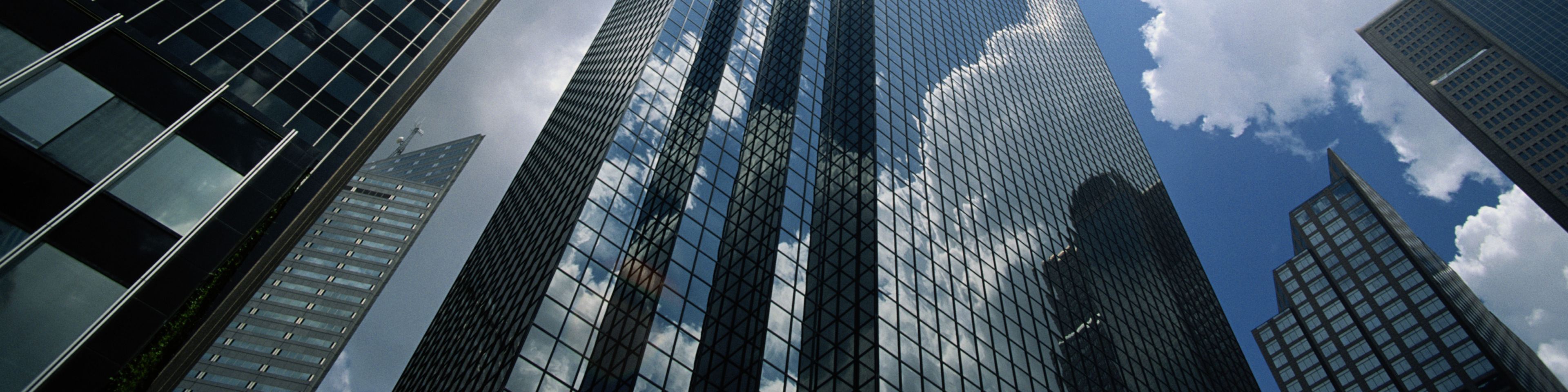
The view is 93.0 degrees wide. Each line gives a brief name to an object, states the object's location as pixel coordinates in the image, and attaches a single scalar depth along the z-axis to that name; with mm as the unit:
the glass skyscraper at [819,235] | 38625
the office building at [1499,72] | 118875
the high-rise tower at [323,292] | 94938
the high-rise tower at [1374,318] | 108500
